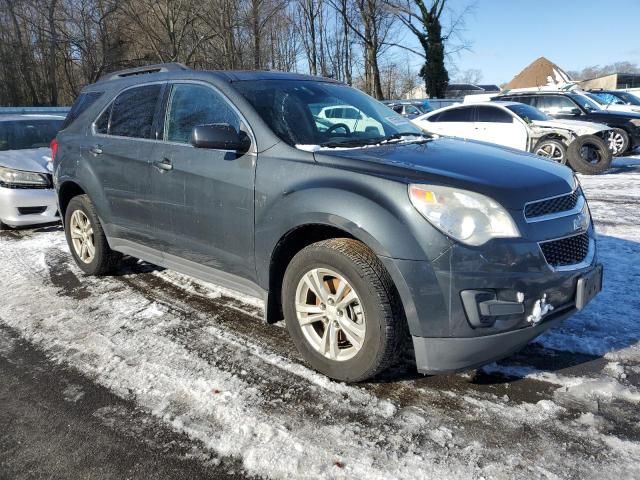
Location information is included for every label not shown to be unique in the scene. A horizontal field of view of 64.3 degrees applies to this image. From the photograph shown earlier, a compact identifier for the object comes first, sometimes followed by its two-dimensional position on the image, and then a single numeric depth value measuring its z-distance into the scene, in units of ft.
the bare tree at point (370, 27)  109.81
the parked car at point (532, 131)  35.14
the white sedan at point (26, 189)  21.83
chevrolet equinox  8.07
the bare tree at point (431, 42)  116.16
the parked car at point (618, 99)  53.69
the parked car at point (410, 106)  73.10
